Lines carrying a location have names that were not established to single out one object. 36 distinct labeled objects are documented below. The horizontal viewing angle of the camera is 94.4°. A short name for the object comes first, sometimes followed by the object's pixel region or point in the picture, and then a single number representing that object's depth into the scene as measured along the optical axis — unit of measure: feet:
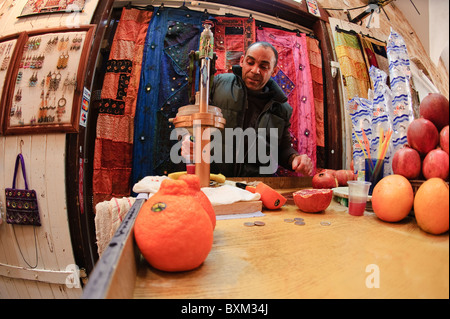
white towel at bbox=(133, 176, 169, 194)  2.81
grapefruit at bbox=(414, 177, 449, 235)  1.43
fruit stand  0.91
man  7.06
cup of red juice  2.45
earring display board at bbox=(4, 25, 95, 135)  5.72
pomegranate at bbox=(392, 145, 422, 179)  1.97
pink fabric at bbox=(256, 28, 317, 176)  8.64
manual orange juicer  3.05
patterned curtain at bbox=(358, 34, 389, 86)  9.38
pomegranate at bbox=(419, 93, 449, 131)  1.55
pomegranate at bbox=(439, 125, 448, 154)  1.50
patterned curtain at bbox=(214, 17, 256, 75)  8.14
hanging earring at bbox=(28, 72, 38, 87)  5.83
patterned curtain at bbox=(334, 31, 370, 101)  9.20
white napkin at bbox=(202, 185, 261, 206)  2.61
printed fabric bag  5.61
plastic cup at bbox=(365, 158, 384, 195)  2.60
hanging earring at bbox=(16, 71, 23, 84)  5.87
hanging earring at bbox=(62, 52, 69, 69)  5.93
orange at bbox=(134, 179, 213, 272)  1.20
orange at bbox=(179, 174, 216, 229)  1.67
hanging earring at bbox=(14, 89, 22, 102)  5.79
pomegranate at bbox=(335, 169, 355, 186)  4.74
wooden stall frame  5.83
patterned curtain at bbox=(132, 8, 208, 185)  7.15
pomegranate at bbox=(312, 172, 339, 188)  3.95
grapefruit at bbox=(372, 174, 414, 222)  1.97
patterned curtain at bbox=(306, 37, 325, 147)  9.12
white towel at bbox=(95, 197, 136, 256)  3.08
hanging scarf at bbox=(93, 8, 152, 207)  6.83
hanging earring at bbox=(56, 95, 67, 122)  5.74
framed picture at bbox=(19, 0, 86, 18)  6.47
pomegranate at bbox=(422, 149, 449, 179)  1.57
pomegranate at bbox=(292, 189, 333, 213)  2.62
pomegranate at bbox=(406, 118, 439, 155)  1.79
